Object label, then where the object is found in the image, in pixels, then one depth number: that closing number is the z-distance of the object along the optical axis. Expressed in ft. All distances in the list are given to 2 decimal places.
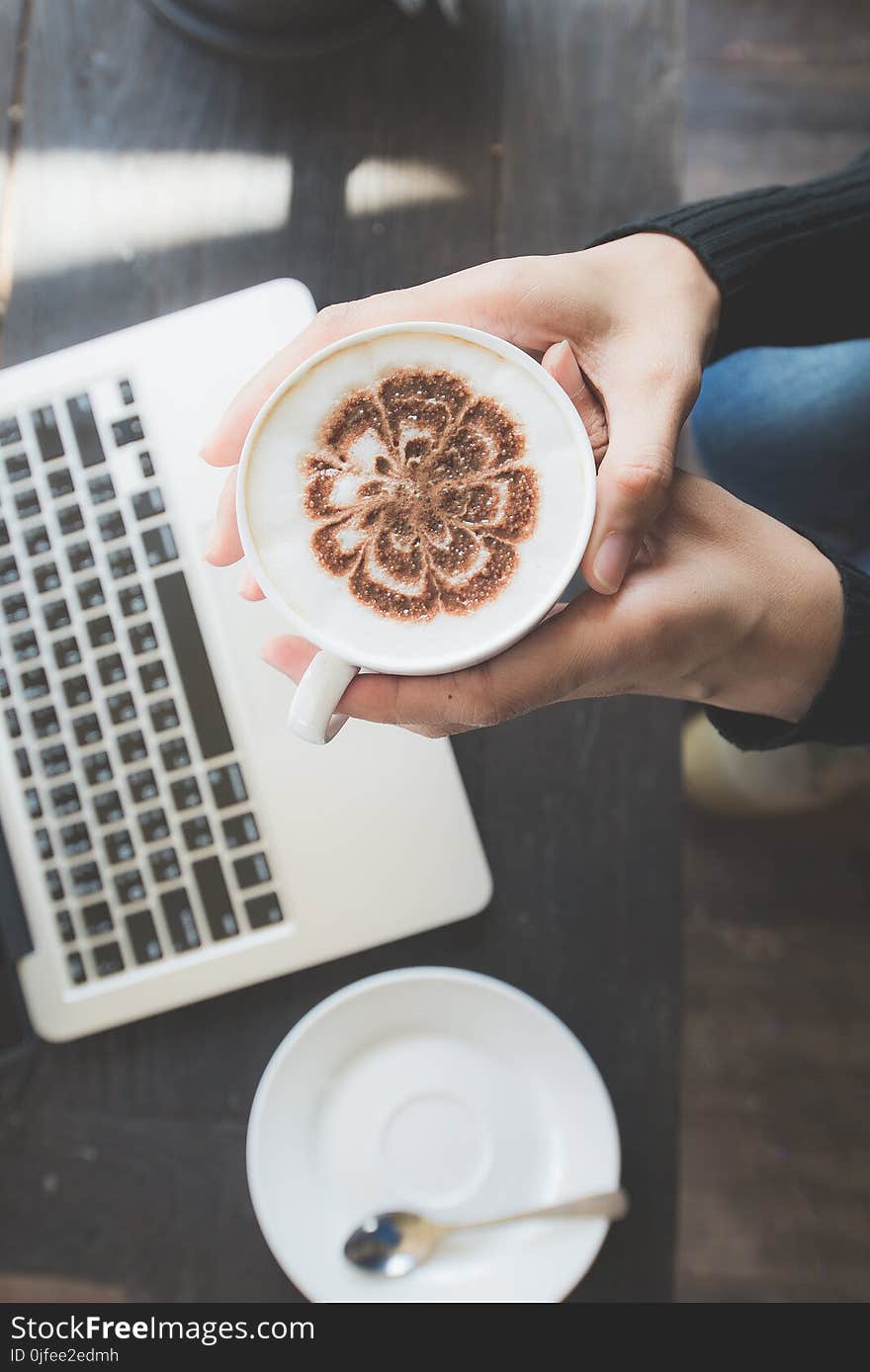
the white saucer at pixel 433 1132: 2.21
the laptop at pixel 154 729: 2.19
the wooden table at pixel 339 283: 2.42
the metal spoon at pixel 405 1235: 2.17
